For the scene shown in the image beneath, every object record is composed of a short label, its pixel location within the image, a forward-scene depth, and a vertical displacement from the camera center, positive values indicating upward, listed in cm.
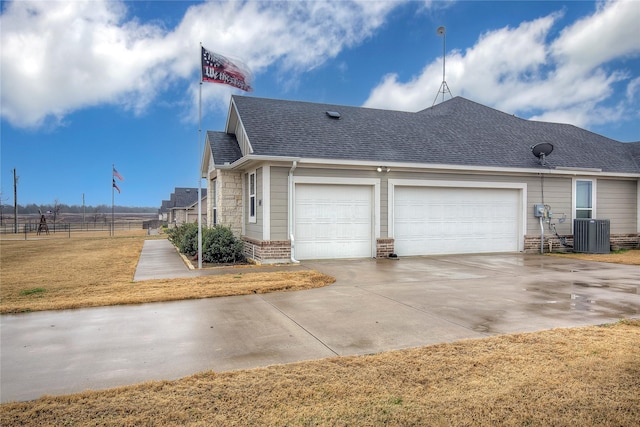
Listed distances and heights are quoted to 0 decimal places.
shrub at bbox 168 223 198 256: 1377 -107
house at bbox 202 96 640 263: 1241 +99
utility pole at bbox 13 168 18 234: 4103 +221
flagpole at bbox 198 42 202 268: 1123 +177
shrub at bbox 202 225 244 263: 1240 -110
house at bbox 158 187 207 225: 3769 +81
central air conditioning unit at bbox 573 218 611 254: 1470 -87
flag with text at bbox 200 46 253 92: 1092 +389
